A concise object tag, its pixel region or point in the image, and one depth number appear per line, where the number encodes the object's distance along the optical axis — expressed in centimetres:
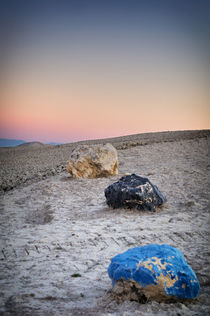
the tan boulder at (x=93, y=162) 939
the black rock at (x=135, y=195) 592
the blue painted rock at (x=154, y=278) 248
